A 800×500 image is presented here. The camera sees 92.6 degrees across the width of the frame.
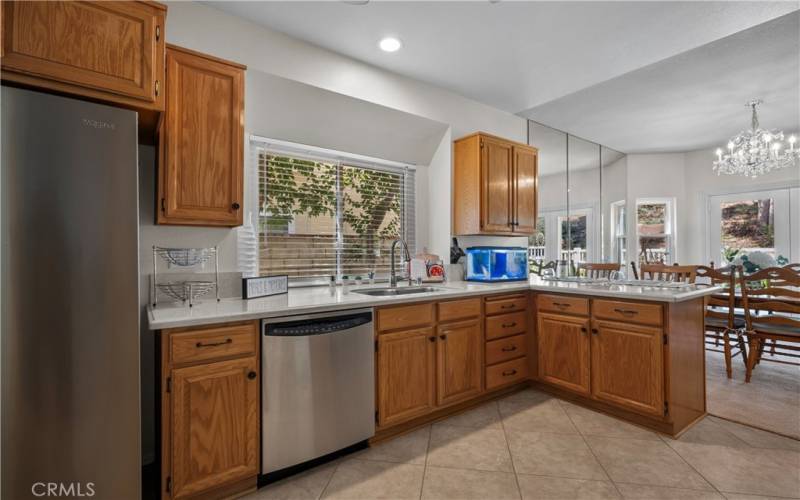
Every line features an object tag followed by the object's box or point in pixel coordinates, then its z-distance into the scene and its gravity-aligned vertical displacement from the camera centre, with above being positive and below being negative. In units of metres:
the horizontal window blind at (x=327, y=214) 2.78 +0.31
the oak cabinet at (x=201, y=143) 1.92 +0.58
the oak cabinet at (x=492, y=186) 3.30 +0.57
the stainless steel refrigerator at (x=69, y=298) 1.30 -0.16
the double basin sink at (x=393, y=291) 2.79 -0.30
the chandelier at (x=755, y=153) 3.77 +0.95
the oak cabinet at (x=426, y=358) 2.29 -0.69
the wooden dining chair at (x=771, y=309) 3.01 -0.50
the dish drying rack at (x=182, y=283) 2.07 -0.16
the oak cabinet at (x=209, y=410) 1.60 -0.69
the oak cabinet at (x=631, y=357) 2.32 -0.72
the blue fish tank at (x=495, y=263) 3.35 -0.12
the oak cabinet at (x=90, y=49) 1.41 +0.82
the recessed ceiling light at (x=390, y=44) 2.58 +1.42
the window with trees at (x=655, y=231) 5.76 +0.27
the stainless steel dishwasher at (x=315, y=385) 1.85 -0.69
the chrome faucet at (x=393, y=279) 2.96 -0.22
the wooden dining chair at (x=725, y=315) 3.33 -0.62
